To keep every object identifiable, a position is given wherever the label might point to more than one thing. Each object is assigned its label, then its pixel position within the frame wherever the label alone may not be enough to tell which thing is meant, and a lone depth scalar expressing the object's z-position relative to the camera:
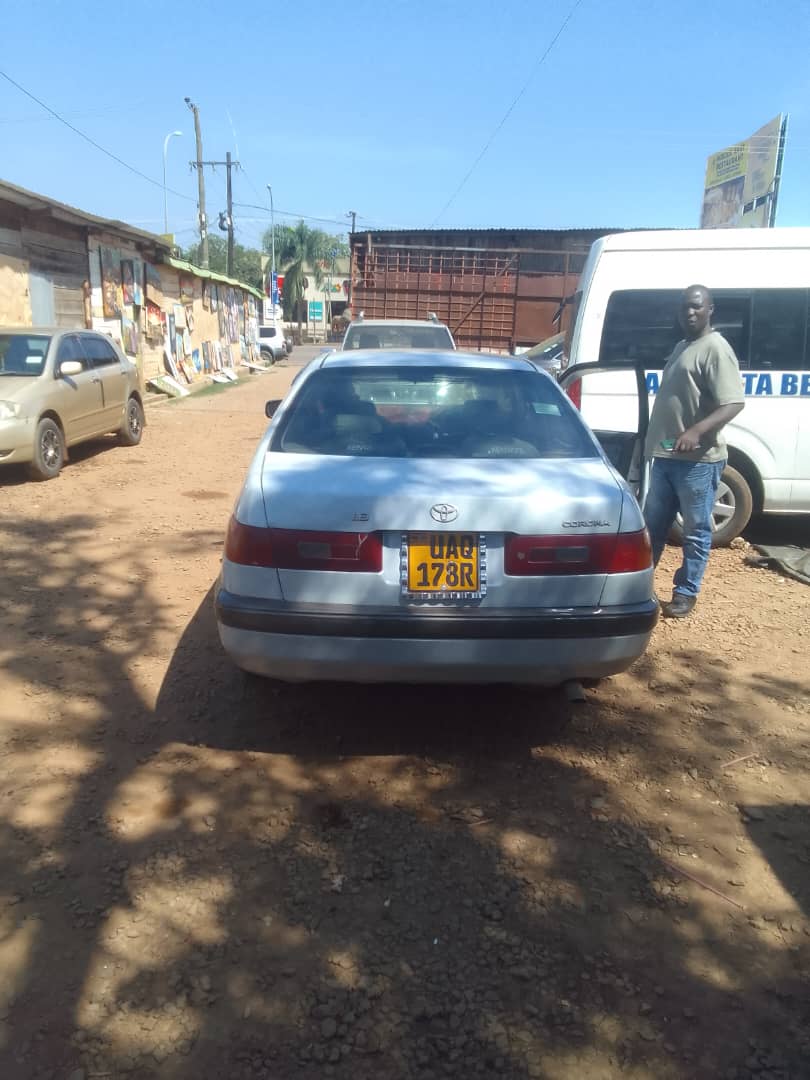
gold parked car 8.20
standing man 4.63
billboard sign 23.38
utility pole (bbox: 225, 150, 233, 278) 42.42
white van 6.04
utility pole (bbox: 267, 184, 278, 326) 55.00
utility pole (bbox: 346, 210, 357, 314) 16.45
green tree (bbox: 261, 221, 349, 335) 66.38
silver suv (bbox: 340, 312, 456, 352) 10.59
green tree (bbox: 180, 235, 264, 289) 71.31
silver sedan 2.99
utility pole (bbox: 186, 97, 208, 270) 35.19
